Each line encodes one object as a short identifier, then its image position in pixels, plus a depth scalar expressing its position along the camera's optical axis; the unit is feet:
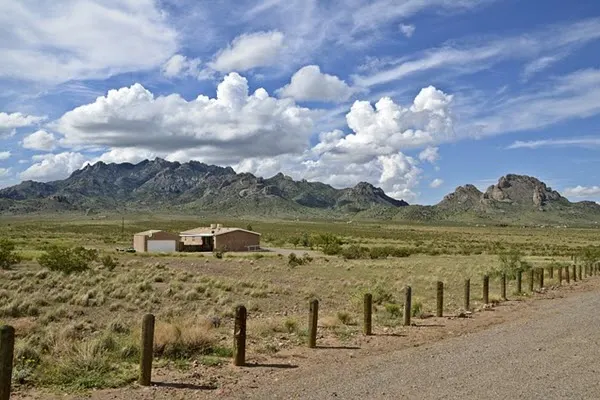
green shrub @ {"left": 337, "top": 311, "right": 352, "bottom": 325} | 51.71
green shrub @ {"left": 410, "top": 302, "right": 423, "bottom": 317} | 56.39
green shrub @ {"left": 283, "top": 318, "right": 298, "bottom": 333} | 47.93
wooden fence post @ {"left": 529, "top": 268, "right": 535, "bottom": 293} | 76.90
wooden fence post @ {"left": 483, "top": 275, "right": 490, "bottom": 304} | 63.41
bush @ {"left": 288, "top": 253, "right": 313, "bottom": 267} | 156.52
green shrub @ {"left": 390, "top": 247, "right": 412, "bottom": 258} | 205.94
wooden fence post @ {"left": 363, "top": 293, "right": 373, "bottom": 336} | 43.98
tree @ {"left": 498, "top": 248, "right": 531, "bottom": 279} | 108.94
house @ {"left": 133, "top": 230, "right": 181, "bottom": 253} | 219.14
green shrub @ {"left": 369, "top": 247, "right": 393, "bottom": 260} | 195.93
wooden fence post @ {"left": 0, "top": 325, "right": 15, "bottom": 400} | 24.23
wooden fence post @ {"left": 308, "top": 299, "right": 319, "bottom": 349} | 39.65
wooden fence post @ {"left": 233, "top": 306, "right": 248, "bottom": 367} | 34.17
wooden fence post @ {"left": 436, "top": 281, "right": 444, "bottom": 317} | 54.24
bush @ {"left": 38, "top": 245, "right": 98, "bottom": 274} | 106.52
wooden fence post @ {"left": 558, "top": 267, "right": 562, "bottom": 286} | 89.66
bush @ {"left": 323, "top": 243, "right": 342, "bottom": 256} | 208.54
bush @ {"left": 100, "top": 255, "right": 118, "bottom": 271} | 123.34
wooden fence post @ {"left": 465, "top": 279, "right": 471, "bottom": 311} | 57.88
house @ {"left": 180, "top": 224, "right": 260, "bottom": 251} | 237.25
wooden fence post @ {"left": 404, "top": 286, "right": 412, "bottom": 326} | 48.80
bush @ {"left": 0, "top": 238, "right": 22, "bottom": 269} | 120.06
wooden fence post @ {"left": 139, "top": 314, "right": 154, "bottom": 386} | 29.27
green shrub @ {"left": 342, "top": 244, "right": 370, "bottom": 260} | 192.03
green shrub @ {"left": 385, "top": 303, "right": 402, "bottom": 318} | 56.18
